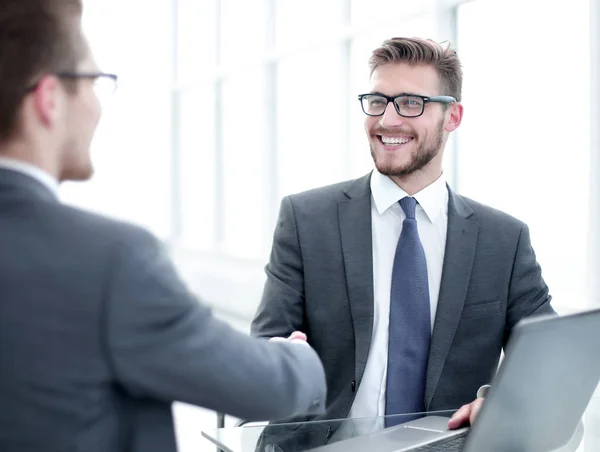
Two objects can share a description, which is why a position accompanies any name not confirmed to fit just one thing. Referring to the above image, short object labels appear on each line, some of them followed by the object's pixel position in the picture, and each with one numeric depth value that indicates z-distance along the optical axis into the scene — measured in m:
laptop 1.14
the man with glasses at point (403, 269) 1.98
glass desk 1.51
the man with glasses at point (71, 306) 0.95
